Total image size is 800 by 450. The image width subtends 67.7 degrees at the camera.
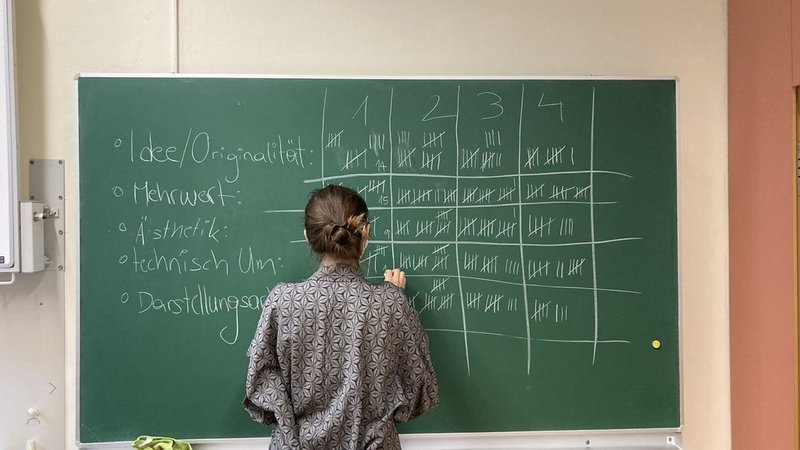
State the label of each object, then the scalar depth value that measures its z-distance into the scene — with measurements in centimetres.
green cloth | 234
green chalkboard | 242
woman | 195
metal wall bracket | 246
